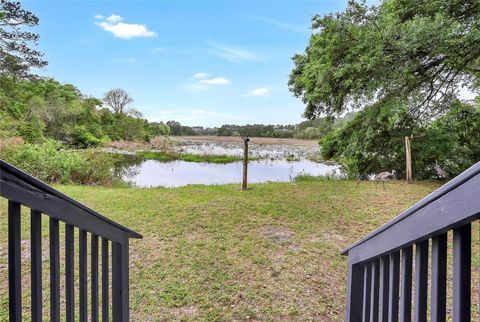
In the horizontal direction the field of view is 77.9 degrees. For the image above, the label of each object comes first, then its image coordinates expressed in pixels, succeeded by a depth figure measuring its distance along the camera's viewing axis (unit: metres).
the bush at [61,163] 7.38
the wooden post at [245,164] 6.55
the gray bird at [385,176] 6.81
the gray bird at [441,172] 7.91
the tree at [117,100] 24.16
